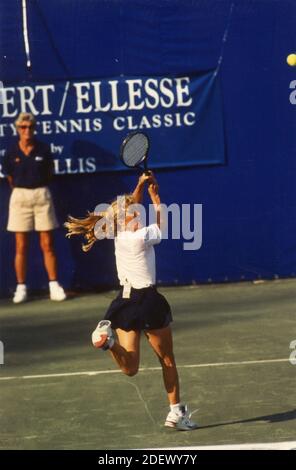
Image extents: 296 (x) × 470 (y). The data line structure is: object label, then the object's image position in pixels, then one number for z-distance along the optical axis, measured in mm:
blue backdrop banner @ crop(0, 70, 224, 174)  22914
